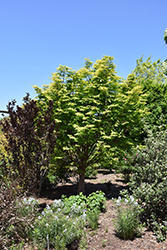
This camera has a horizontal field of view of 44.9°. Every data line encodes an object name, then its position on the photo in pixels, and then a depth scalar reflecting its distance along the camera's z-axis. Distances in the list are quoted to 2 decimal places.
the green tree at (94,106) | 8.05
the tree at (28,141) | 5.65
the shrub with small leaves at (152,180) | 5.20
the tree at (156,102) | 10.48
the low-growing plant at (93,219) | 5.43
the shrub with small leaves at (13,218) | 4.25
